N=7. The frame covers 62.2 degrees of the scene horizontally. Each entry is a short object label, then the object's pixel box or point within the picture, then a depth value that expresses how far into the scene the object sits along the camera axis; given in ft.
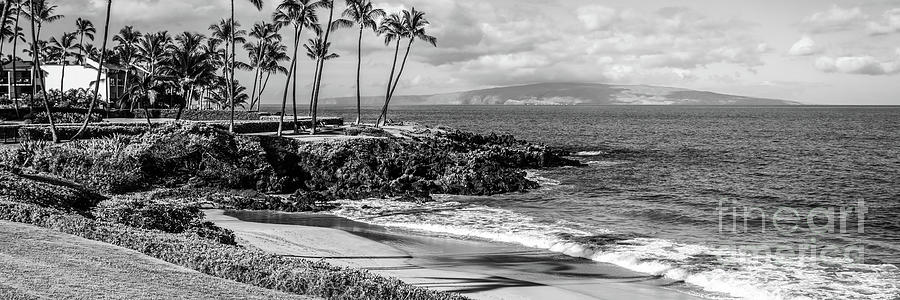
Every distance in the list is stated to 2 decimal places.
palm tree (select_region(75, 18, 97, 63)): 345.10
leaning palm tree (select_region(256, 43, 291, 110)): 303.23
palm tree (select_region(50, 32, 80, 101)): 329.07
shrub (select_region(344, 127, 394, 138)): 193.57
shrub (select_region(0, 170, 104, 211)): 78.38
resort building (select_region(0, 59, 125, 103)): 331.36
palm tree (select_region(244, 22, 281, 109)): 277.64
